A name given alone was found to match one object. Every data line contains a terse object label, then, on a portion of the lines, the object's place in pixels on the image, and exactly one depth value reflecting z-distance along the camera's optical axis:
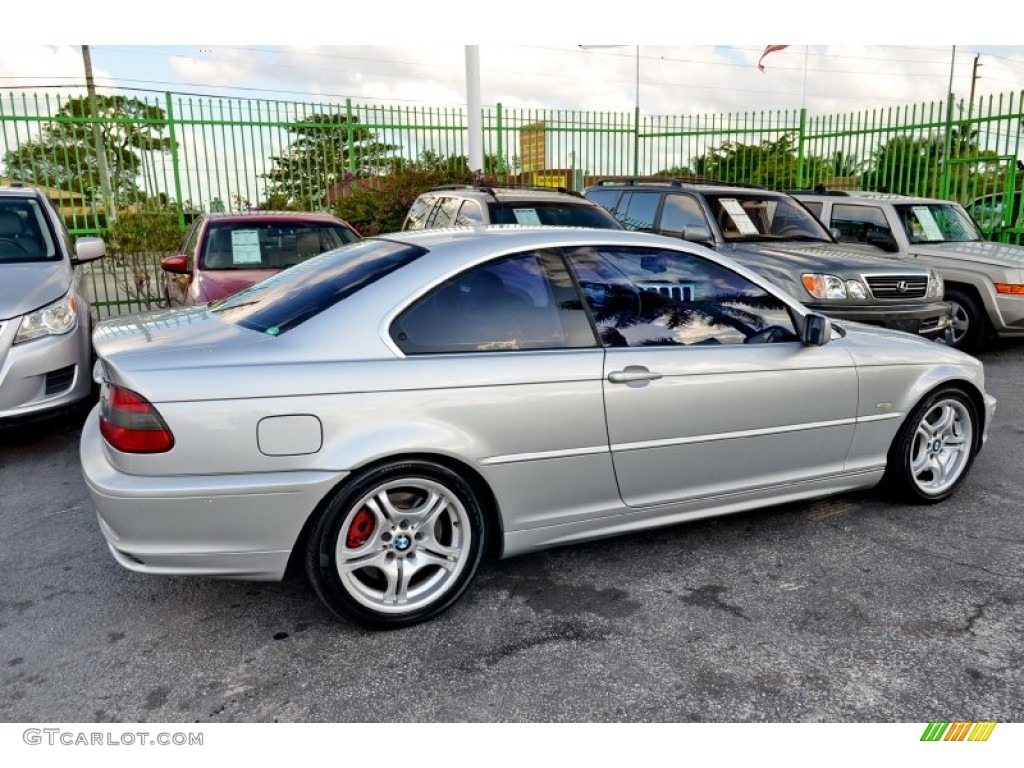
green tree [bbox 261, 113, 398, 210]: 11.37
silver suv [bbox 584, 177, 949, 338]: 6.99
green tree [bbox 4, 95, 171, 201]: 10.03
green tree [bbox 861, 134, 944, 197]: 12.55
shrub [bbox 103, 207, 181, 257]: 9.85
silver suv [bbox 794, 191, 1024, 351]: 8.27
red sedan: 6.70
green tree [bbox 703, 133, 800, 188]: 14.52
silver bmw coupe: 2.80
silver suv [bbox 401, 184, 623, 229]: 7.46
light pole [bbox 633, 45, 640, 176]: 14.10
